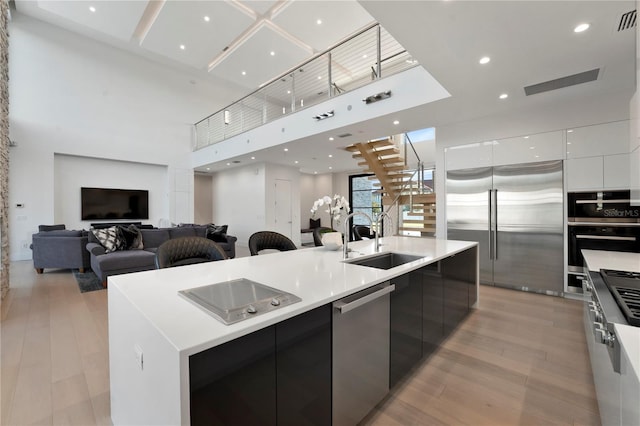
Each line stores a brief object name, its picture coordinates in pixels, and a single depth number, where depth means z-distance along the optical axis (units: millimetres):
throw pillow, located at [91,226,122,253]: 4902
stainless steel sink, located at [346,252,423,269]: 2356
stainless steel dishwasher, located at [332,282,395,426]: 1345
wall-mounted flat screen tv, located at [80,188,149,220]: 7777
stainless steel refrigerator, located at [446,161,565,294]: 3832
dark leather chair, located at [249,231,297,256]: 2899
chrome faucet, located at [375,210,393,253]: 2525
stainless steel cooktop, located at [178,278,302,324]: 1009
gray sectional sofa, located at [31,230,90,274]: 4934
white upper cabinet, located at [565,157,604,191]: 3477
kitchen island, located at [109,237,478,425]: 845
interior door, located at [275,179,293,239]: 9094
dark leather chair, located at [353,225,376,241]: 5531
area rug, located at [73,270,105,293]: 4129
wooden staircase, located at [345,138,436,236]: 6035
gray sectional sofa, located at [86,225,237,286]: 4199
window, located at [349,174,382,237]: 10820
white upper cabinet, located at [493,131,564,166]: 3773
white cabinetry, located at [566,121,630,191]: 3346
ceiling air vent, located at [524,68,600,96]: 3047
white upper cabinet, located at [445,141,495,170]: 4332
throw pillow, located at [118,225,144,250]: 5202
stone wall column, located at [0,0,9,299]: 3352
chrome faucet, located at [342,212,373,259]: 2203
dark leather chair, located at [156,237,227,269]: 2223
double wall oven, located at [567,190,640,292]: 3277
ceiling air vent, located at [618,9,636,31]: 2137
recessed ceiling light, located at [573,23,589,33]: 2266
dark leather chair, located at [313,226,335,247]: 3736
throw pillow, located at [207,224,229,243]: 6391
